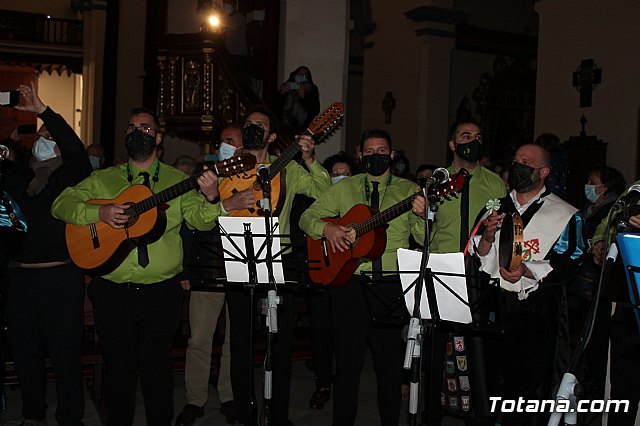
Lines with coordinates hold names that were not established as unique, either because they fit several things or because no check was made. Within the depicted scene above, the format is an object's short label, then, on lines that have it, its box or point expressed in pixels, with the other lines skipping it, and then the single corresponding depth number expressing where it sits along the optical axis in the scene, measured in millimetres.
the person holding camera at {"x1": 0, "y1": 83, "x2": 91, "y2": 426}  4645
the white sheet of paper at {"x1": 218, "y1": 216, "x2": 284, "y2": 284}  4137
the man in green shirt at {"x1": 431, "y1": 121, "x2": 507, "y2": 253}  4625
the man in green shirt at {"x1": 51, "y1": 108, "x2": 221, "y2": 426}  4254
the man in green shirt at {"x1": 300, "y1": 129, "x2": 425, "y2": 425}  4547
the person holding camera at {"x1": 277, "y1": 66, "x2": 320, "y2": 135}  8164
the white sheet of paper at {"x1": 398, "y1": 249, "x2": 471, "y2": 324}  3686
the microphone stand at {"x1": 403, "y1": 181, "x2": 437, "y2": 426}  3479
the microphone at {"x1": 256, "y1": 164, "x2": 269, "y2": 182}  3893
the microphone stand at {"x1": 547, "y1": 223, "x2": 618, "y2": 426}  2574
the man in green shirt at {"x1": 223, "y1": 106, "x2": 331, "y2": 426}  4742
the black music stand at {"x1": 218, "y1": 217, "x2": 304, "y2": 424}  3904
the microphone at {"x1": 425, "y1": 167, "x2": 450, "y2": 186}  3572
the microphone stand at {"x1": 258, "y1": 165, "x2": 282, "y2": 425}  3824
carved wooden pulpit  9180
